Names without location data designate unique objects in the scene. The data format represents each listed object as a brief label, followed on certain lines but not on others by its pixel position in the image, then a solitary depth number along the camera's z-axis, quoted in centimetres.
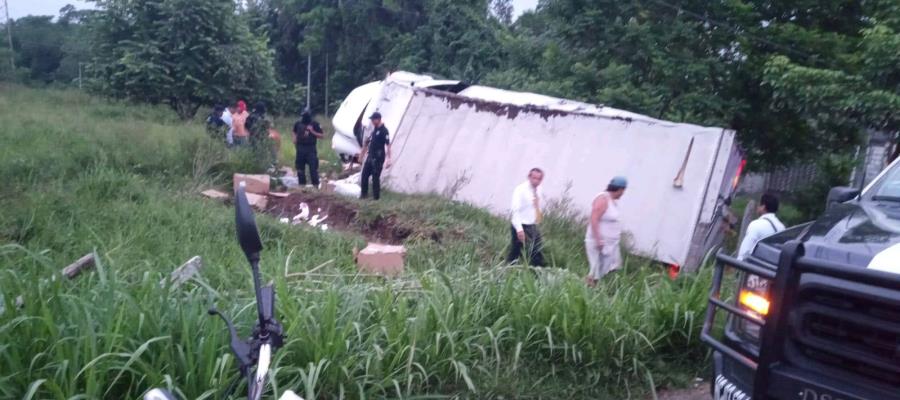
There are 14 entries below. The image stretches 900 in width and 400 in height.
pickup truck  303
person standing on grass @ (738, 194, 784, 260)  741
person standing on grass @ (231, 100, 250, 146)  1562
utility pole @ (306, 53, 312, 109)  2934
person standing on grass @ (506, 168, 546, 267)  898
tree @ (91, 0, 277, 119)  2069
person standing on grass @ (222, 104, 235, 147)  1555
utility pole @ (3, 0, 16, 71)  3478
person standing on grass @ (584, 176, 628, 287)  835
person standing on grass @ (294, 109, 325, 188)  1416
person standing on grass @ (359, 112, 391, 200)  1295
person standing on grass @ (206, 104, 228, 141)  1549
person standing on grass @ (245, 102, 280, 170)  1498
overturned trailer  1089
